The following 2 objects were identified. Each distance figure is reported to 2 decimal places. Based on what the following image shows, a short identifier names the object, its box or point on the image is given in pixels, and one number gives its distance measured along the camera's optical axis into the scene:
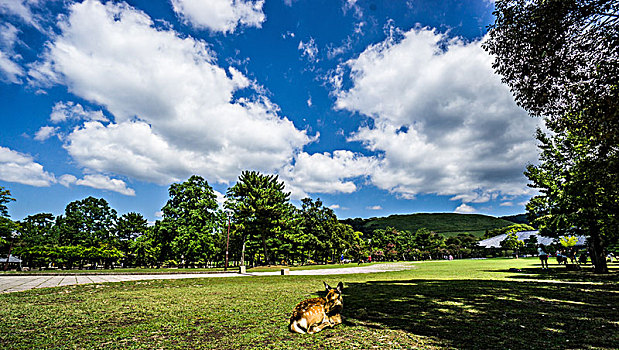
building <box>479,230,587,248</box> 73.82
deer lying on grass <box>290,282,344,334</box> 5.20
